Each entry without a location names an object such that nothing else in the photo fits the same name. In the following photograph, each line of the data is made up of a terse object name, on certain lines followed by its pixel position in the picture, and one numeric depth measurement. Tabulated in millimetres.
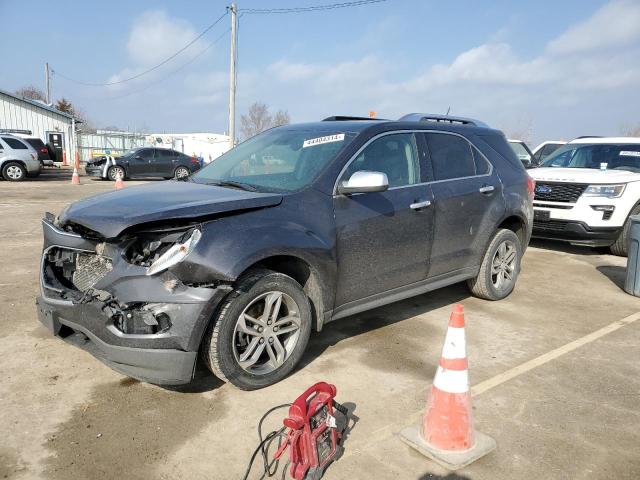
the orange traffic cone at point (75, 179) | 18547
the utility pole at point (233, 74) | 23162
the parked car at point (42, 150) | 20781
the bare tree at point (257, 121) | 55656
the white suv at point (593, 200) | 7410
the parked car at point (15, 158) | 18188
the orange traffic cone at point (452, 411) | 2658
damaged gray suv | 2867
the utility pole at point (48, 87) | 55881
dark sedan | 21094
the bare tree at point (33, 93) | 66762
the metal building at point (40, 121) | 29531
